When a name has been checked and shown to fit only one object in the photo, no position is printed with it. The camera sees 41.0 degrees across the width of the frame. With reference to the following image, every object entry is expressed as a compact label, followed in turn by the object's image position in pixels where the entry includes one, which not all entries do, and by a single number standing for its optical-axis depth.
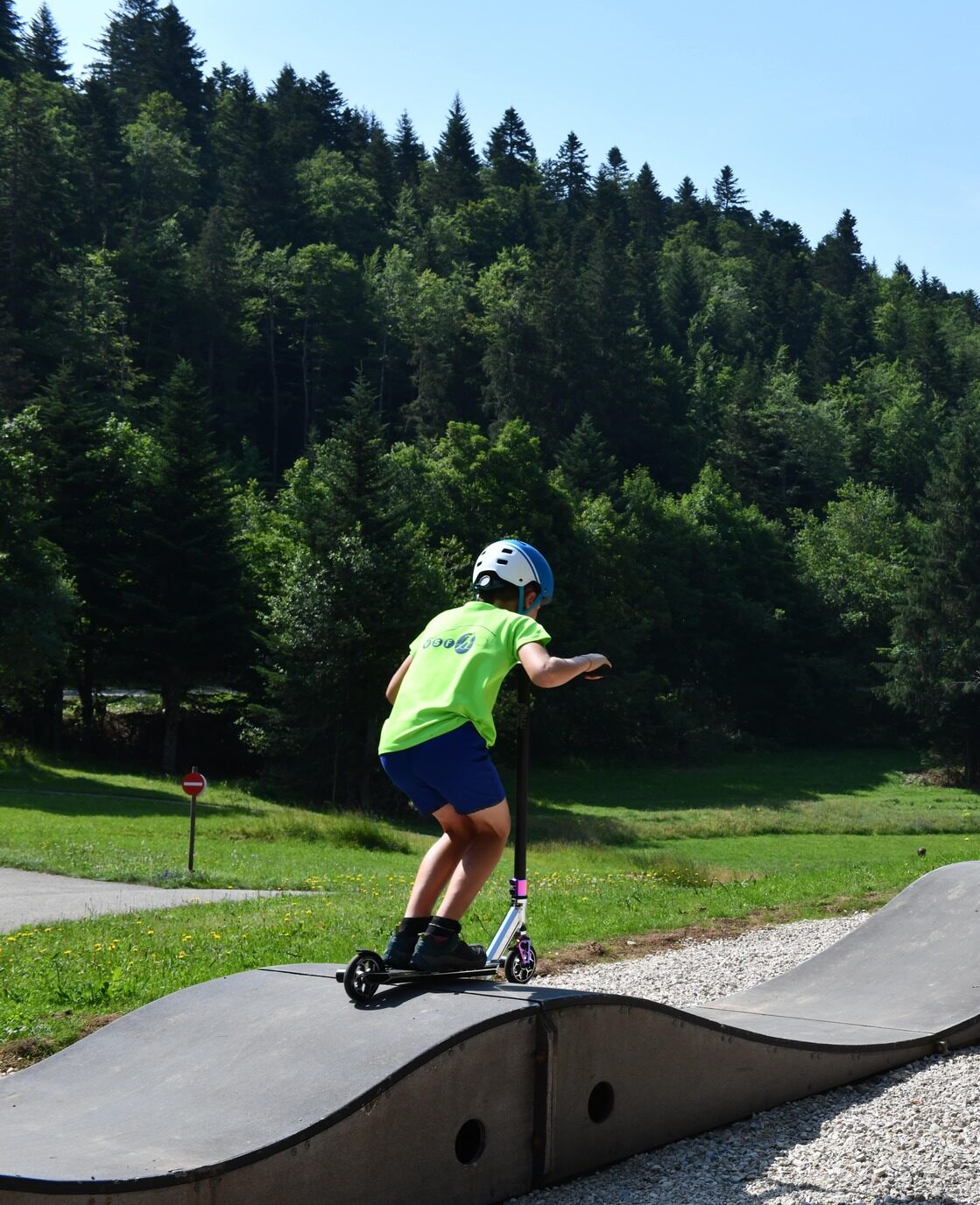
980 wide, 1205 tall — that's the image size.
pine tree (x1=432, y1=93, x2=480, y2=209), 154.88
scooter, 5.59
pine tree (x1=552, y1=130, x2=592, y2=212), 185.12
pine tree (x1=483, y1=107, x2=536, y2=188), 172.00
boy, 5.73
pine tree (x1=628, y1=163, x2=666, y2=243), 183.50
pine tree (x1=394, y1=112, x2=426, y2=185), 179.12
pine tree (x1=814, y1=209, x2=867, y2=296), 175.38
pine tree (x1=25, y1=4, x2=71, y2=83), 142.88
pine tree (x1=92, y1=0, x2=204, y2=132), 162.75
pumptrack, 4.50
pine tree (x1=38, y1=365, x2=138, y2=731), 52.72
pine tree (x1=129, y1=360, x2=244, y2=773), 51.75
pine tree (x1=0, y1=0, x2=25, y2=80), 132.62
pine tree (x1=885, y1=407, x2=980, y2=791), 71.31
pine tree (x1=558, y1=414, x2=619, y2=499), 88.44
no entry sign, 20.83
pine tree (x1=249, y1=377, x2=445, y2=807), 47.91
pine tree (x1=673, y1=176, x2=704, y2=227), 195.38
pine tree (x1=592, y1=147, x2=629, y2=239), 153.62
